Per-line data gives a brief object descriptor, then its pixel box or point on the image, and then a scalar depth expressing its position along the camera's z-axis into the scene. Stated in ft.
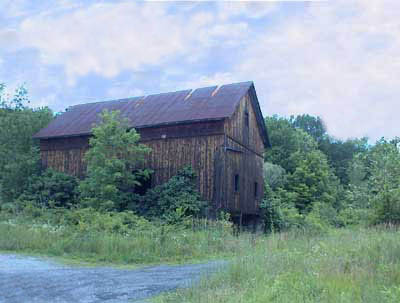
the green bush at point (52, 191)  92.43
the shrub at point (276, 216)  99.96
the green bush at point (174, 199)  80.74
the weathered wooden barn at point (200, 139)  84.74
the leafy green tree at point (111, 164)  80.43
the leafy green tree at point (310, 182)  167.73
